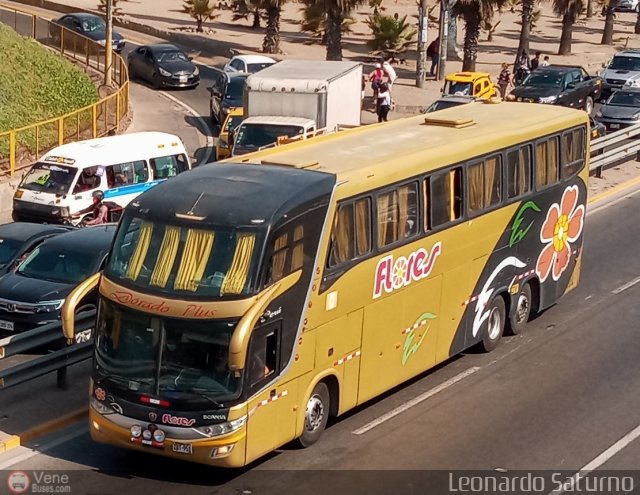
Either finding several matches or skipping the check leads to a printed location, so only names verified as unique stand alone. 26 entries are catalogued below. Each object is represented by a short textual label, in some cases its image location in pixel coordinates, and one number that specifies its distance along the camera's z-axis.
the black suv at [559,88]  38.88
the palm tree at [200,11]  55.28
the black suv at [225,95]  36.03
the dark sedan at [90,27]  48.62
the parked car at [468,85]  38.88
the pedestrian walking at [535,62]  48.23
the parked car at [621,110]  35.63
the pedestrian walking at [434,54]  48.26
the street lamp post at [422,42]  42.38
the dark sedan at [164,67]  43.09
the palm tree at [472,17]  44.69
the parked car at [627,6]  76.56
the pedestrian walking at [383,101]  34.12
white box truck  28.31
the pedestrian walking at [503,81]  42.81
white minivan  25.31
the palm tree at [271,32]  48.59
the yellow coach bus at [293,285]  12.49
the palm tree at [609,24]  57.97
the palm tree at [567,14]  53.16
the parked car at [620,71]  44.66
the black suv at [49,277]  17.47
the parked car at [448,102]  33.88
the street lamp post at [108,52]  37.66
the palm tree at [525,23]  49.97
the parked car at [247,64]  41.44
